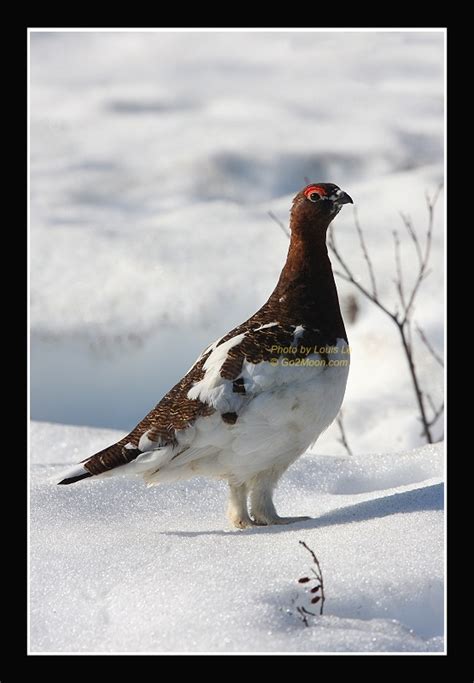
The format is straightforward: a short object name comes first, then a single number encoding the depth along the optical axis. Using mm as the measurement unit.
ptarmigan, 7402
